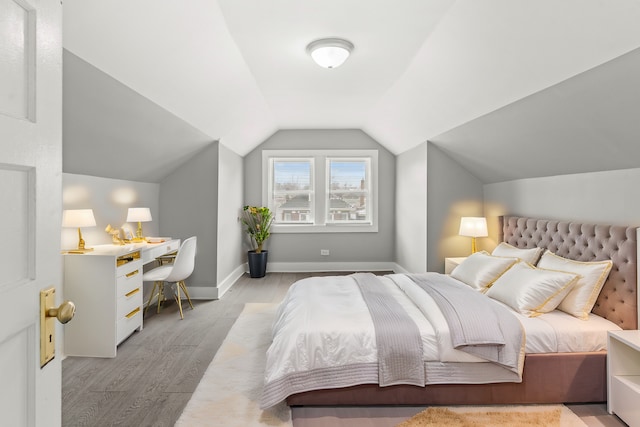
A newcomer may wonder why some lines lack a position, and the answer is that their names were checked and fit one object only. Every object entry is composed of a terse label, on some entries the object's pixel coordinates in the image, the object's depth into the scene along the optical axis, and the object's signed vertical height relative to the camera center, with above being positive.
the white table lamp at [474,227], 4.37 -0.16
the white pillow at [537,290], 2.62 -0.56
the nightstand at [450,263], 4.41 -0.60
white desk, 3.09 -0.74
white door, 0.79 +0.04
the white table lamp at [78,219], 3.08 -0.04
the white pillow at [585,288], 2.58 -0.53
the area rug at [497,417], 2.13 -1.22
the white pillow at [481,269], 3.26 -0.51
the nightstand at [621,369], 2.16 -0.95
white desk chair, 3.87 -0.62
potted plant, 6.03 -0.30
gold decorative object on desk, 3.75 -0.22
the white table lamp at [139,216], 4.03 -0.02
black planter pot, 6.01 -0.81
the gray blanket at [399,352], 2.26 -0.86
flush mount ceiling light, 3.04 +1.37
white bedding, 2.28 -0.82
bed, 2.29 -1.10
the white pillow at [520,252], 3.34 -0.37
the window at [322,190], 6.52 +0.43
